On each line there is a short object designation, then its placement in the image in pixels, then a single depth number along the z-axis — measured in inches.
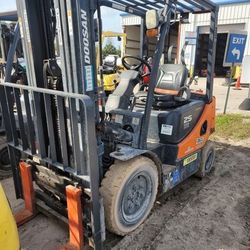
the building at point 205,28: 634.7
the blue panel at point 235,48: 288.5
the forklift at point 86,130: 96.2
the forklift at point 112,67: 409.4
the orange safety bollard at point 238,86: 574.9
